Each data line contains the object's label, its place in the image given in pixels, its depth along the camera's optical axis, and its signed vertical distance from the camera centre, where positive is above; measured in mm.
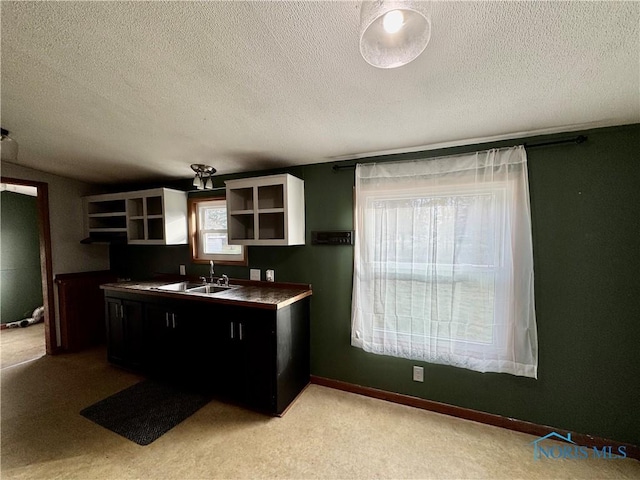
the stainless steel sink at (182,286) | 2963 -587
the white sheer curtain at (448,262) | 1897 -254
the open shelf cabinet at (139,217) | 3074 +286
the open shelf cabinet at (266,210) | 2418 +259
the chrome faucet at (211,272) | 3076 -434
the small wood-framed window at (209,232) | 3160 +66
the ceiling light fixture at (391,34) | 737 +629
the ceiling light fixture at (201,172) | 2547 +688
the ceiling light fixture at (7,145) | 2010 +789
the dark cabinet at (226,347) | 2129 -1048
